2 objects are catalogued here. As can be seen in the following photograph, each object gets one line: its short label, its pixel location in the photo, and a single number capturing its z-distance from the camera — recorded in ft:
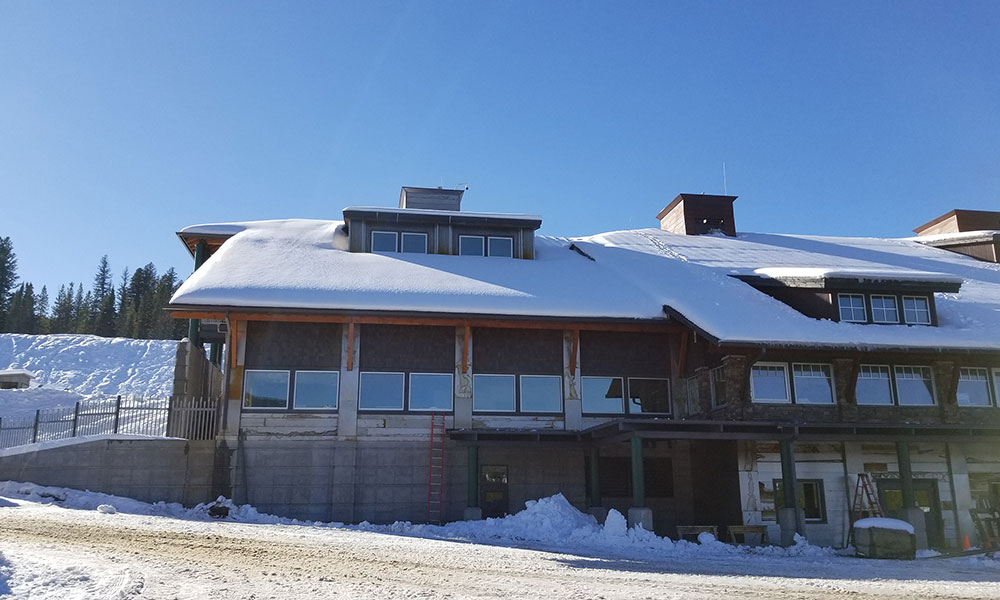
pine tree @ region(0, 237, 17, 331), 267.04
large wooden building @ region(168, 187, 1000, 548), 71.97
